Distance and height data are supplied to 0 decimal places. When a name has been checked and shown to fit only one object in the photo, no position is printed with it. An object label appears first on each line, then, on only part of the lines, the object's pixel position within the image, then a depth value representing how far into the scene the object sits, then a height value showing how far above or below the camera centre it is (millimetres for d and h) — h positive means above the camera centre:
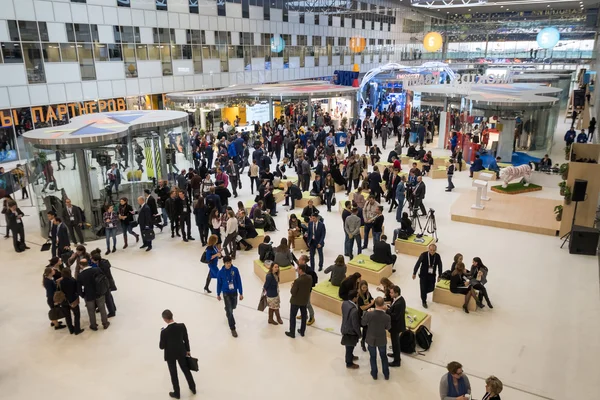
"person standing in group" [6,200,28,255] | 11305 -3617
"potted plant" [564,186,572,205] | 11484 -3135
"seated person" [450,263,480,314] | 8388 -3877
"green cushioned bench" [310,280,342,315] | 8250 -4050
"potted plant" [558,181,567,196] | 11942 -3116
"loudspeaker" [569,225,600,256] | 10727 -4037
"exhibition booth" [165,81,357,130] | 25128 -1879
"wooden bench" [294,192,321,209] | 14477 -4046
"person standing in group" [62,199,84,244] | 11297 -3464
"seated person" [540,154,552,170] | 18248 -3813
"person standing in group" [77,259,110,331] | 7594 -3542
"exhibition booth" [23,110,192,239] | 11727 -2414
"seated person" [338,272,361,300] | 7305 -3330
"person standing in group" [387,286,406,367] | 6680 -3574
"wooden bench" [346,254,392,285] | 9383 -4031
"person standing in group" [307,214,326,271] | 9797 -3457
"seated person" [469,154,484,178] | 17692 -3729
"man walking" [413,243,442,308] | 8317 -3548
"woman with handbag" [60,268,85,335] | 7527 -3658
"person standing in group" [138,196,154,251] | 11062 -3480
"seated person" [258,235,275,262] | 9539 -3668
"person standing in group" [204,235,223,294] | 8283 -3259
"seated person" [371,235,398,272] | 9570 -3773
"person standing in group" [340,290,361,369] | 6449 -3522
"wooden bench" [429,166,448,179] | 17875 -4042
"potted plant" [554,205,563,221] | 12047 -3798
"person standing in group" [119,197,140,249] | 11180 -3434
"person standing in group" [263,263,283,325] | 7547 -3618
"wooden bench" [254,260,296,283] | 9352 -4076
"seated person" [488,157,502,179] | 17659 -3831
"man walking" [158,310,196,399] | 5832 -3391
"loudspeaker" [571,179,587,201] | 10984 -2920
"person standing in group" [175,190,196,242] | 11602 -3438
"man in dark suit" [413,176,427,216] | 12641 -3365
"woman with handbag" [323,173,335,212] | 13828 -3583
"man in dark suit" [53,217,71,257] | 9867 -3366
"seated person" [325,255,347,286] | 8208 -3642
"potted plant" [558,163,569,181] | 12742 -2870
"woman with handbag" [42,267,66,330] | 7629 -3572
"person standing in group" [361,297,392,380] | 6254 -3407
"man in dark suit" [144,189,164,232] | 11609 -3386
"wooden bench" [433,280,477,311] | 8453 -4186
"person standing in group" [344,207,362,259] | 10109 -3526
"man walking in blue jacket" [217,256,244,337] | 7387 -3423
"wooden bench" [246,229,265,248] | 11391 -4102
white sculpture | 15688 -3618
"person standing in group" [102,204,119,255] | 10727 -3473
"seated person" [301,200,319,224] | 11180 -3396
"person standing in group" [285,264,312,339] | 7281 -3476
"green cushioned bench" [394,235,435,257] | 10664 -4052
